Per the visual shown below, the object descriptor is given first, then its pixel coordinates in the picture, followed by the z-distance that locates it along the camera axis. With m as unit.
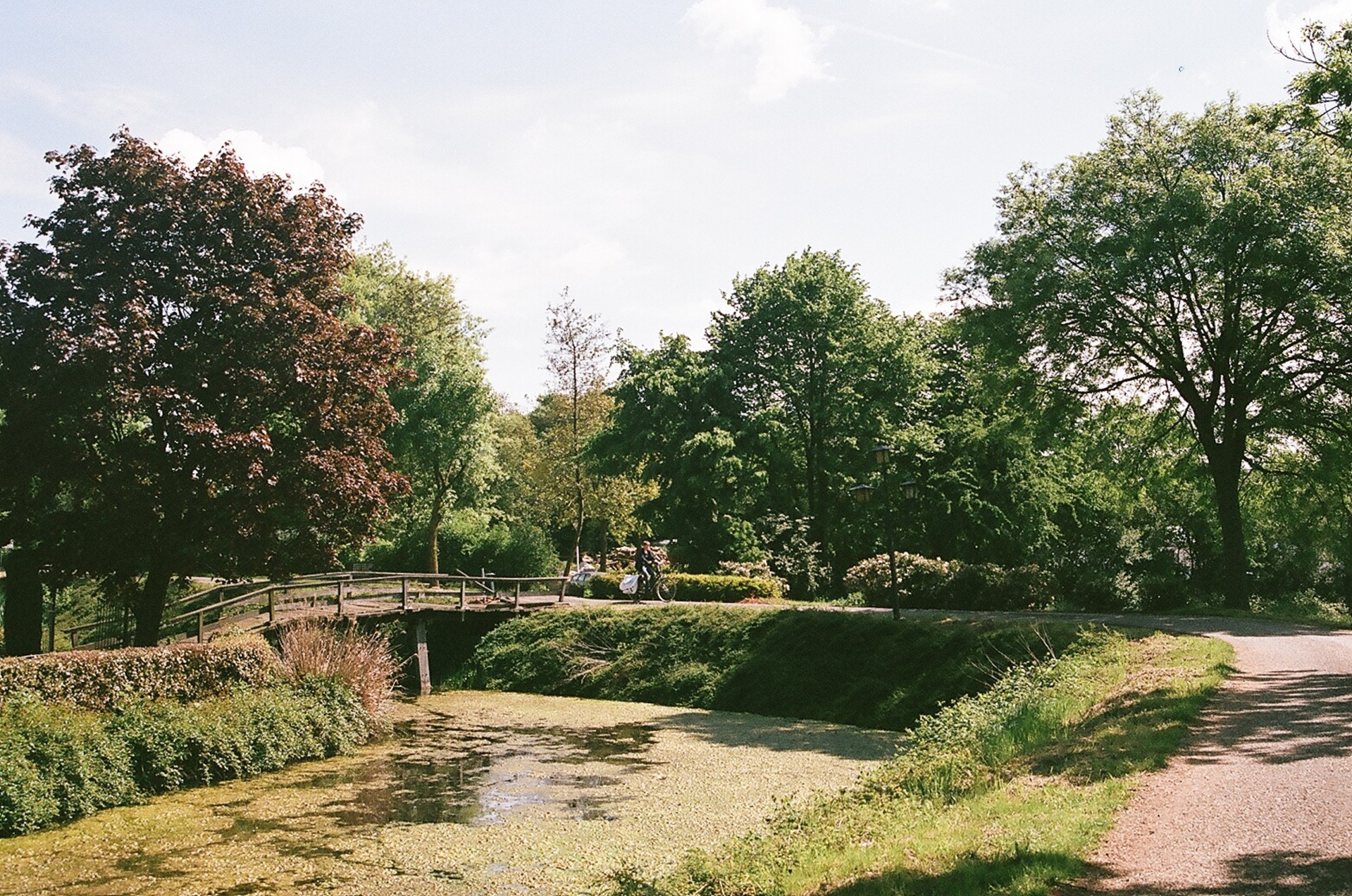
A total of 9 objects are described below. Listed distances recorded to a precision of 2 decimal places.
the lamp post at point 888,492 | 23.62
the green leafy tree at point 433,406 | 41.38
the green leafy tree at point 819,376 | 37.25
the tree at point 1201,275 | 24.20
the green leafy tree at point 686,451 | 36.59
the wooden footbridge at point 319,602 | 22.50
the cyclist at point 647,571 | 33.38
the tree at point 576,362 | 47.06
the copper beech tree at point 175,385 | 17.89
